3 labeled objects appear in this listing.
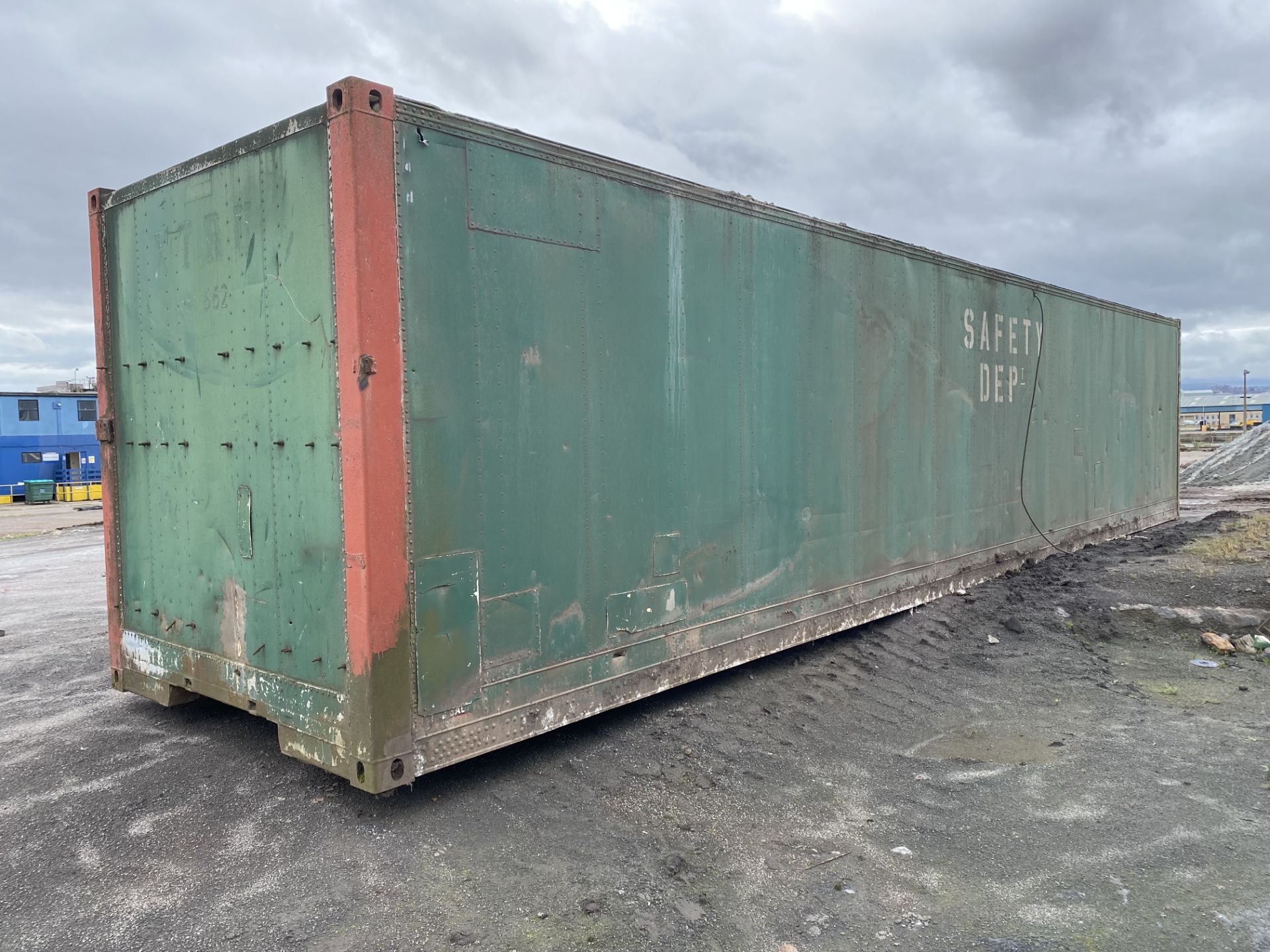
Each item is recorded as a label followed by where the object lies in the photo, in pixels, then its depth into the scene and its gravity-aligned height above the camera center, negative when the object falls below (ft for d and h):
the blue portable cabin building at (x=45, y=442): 100.42 -0.07
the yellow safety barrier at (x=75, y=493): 95.91 -5.65
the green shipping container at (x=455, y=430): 12.30 +0.10
